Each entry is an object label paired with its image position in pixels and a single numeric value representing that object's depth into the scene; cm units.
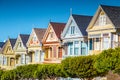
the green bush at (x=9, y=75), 7474
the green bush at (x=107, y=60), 4565
